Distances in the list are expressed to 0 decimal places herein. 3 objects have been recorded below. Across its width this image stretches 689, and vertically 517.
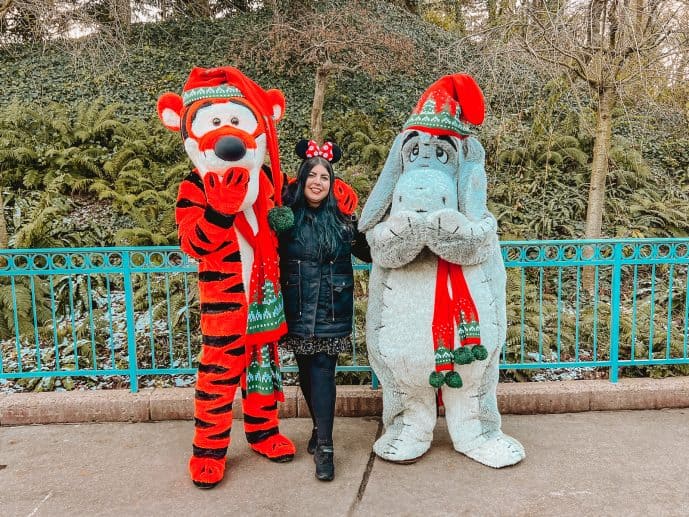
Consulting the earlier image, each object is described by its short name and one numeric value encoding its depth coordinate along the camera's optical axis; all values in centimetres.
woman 331
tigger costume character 308
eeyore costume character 313
